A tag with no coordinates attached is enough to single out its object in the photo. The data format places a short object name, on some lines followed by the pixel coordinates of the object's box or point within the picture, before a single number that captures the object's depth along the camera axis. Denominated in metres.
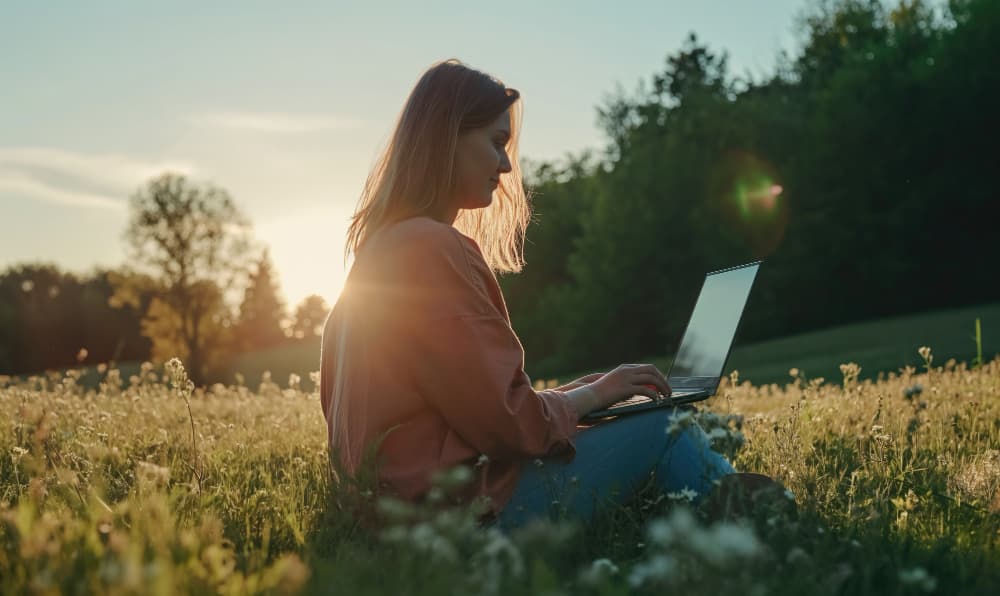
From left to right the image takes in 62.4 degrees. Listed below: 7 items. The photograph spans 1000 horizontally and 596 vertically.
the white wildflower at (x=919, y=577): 1.89
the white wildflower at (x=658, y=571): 1.71
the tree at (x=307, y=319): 77.41
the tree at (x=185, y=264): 48.25
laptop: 3.39
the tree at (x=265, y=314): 79.50
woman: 2.99
